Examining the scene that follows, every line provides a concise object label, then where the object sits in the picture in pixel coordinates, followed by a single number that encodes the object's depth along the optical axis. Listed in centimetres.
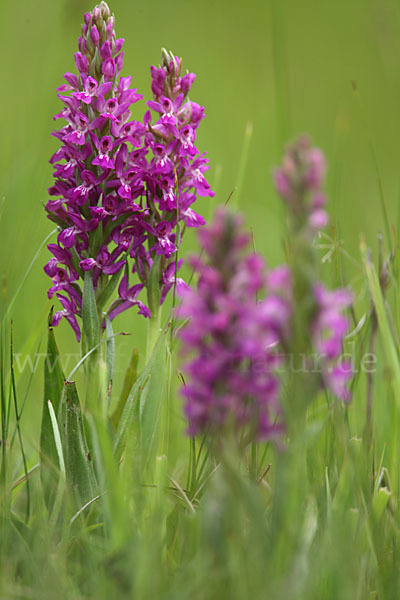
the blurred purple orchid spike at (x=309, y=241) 220
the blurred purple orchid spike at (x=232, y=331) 219
